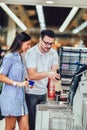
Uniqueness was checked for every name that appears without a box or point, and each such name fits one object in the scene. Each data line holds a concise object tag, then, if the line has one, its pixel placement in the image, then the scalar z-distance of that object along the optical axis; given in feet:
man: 11.09
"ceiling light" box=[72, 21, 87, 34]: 45.20
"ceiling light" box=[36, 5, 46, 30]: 30.88
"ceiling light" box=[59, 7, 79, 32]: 29.43
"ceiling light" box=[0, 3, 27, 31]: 28.75
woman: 10.80
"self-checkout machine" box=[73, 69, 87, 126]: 8.30
